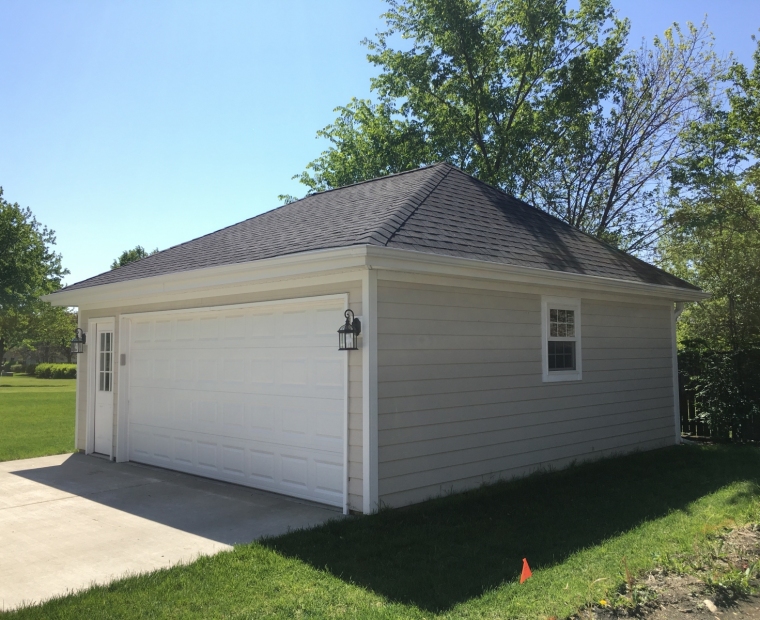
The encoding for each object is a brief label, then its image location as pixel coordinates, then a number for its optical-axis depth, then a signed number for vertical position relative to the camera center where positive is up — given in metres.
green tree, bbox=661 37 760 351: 12.70 +2.45
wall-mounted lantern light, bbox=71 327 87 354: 10.70 -0.08
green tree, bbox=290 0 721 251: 19.55 +7.70
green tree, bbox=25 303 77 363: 45.03 +0.89
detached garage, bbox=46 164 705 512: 6.50 -0.16
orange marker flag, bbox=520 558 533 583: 4.48 -1.71
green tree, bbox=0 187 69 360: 35.25 +4.33
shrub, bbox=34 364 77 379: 46.78 -2.57
